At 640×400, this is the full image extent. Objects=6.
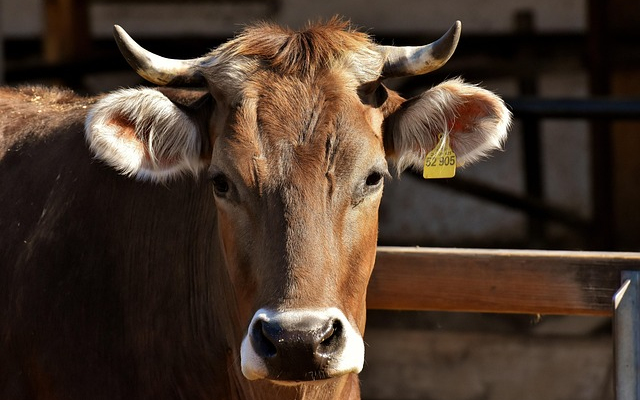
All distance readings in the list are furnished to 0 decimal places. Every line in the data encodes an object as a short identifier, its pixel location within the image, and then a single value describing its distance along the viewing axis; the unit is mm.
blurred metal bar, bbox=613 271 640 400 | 7695
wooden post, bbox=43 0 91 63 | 18375
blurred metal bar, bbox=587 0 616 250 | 18187
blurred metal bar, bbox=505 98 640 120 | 13389
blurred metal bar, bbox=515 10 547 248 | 19000
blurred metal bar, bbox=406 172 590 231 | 18109
